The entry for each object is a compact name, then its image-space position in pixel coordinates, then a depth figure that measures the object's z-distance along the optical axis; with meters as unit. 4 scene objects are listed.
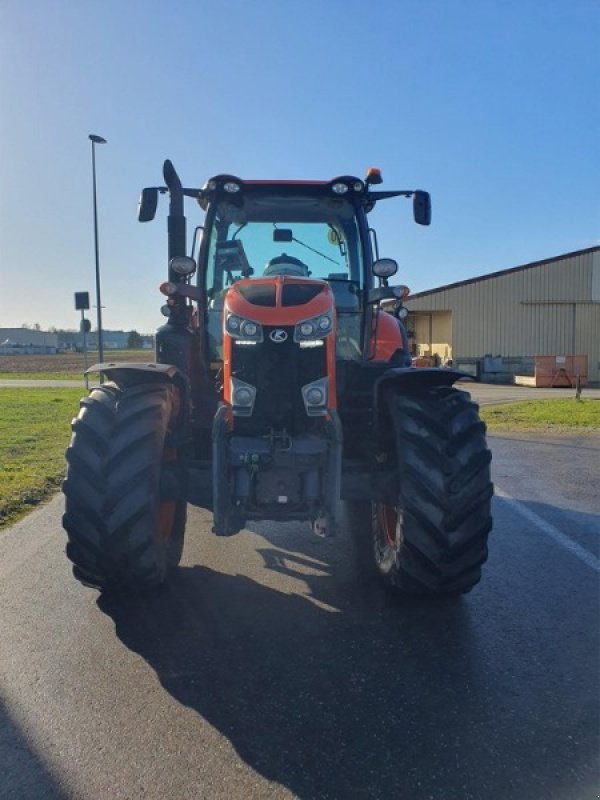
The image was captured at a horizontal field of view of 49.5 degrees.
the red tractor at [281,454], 3.60
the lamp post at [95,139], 17.76
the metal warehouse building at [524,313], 30.44
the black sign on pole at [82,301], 18.34
